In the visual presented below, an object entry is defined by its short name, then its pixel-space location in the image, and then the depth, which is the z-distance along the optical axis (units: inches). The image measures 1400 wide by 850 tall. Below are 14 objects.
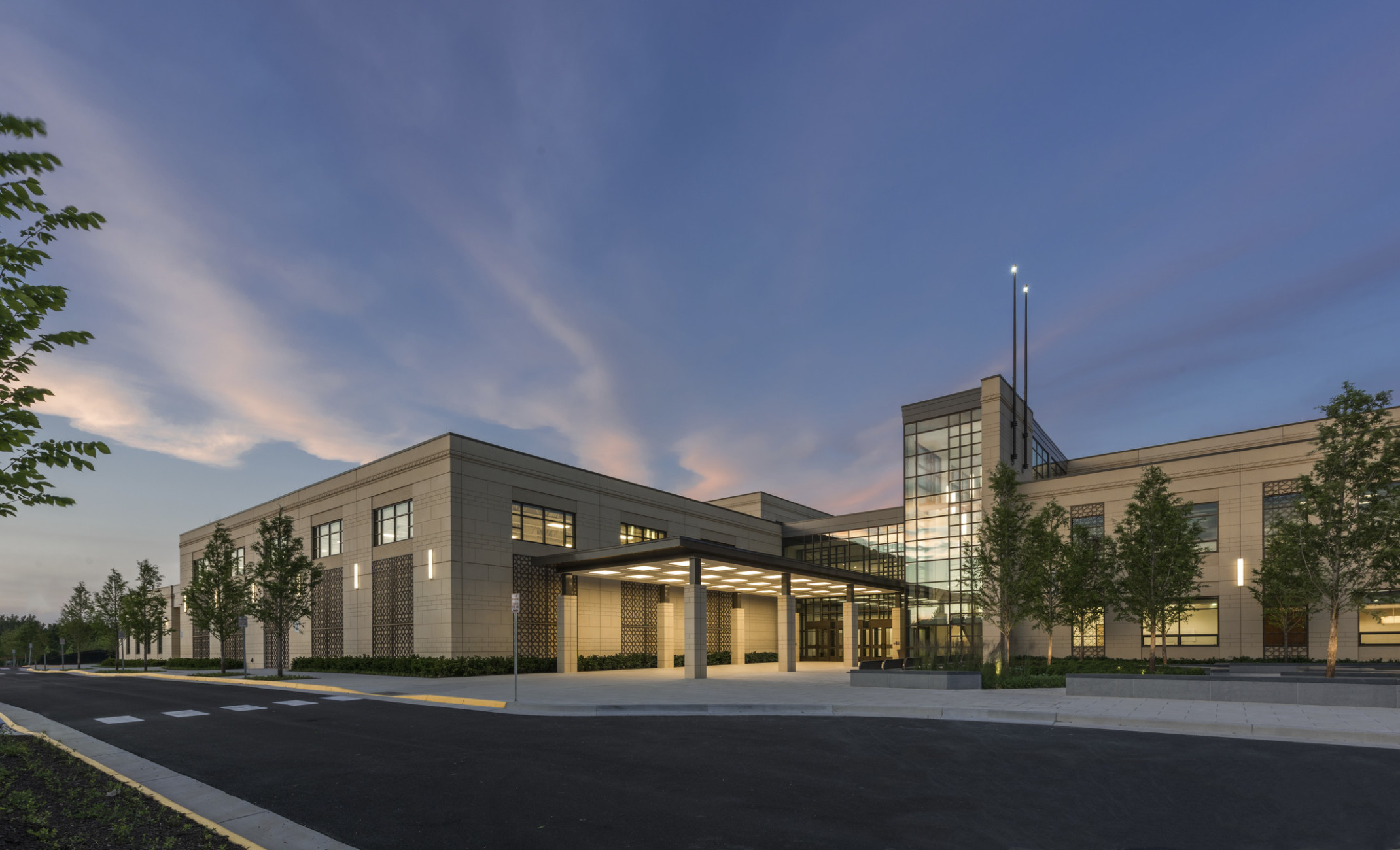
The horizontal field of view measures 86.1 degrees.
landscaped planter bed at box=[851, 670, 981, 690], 927.7
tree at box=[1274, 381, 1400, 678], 870.4
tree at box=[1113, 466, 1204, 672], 1067.9
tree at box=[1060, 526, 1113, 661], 1316.4
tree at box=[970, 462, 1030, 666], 1232.2
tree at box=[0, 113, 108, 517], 220.2
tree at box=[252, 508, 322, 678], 1535.4
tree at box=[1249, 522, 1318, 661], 920.9
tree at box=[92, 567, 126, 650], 2450.5
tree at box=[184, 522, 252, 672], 1739.7
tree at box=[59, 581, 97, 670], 3009.4
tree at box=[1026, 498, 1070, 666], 1237.7
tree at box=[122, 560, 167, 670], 2135.8
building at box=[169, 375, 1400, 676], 1369.3
